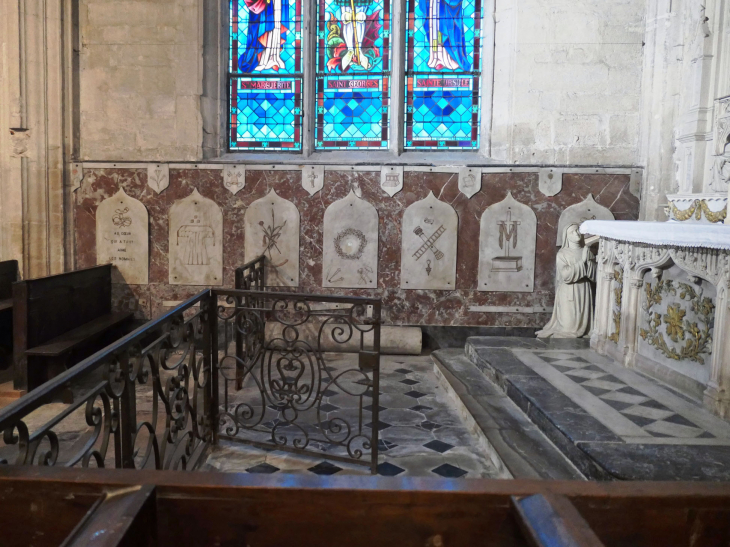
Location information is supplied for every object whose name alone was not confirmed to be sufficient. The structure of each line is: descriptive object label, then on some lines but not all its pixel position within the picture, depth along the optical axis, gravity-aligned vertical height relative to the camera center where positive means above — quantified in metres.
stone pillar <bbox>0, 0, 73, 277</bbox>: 5.59 +0.77
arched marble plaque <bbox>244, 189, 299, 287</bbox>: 5.90 -0.20
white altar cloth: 3.21 -0.04
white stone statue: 5.29 -0.56
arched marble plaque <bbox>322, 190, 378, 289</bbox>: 5.89 -0.26
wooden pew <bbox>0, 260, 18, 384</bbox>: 4.81 -1.08
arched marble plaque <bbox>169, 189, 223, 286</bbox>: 5.92 -0.27
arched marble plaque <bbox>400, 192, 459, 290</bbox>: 5.84 -0.24
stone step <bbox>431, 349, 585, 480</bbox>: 2.98 -1.20
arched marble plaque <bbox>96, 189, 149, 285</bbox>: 5.92 -0.24
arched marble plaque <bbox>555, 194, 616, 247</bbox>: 5.72 +0.11
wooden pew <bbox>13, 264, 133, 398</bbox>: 4.28 -0.91
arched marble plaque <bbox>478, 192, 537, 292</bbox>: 5.80 -0.24
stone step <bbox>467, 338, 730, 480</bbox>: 2.72 -1.06
